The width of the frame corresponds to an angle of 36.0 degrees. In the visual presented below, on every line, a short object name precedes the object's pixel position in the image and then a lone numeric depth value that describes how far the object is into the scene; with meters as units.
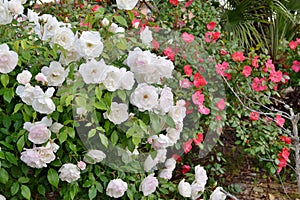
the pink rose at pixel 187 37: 2.63
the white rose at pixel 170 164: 2.15
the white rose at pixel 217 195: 2.29
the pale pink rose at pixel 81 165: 1.71
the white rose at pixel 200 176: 2.26
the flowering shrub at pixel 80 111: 1.64
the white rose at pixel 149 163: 1.92
